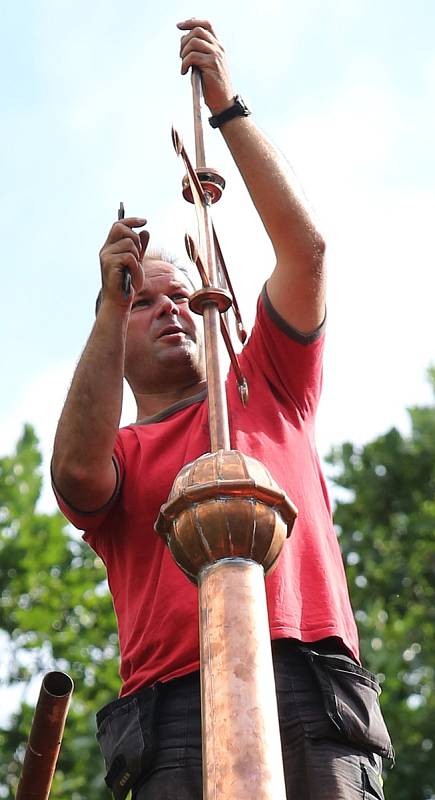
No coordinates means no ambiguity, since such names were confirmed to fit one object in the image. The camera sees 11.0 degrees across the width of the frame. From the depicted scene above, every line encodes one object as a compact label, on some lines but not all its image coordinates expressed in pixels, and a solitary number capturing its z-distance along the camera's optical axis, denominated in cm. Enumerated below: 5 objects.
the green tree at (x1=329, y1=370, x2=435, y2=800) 2686
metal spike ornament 312
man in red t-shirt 501
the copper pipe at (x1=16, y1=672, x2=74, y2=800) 544
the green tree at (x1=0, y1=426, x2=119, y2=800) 3114
